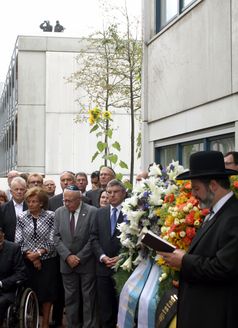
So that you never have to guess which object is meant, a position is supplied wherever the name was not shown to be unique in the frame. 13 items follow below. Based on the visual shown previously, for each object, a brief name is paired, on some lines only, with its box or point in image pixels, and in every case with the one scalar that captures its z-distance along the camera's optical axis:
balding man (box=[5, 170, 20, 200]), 12.06
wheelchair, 8.20
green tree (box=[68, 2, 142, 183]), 17.48
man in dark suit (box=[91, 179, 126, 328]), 8.84
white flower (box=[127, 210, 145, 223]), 6.67
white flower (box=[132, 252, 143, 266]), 6.66
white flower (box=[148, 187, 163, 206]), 6.59
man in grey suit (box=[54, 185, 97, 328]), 9.06
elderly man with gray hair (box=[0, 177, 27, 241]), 9.80
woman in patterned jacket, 9.16
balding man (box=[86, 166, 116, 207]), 10.57
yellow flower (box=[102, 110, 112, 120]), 13.05
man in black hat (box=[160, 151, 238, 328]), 4.44
